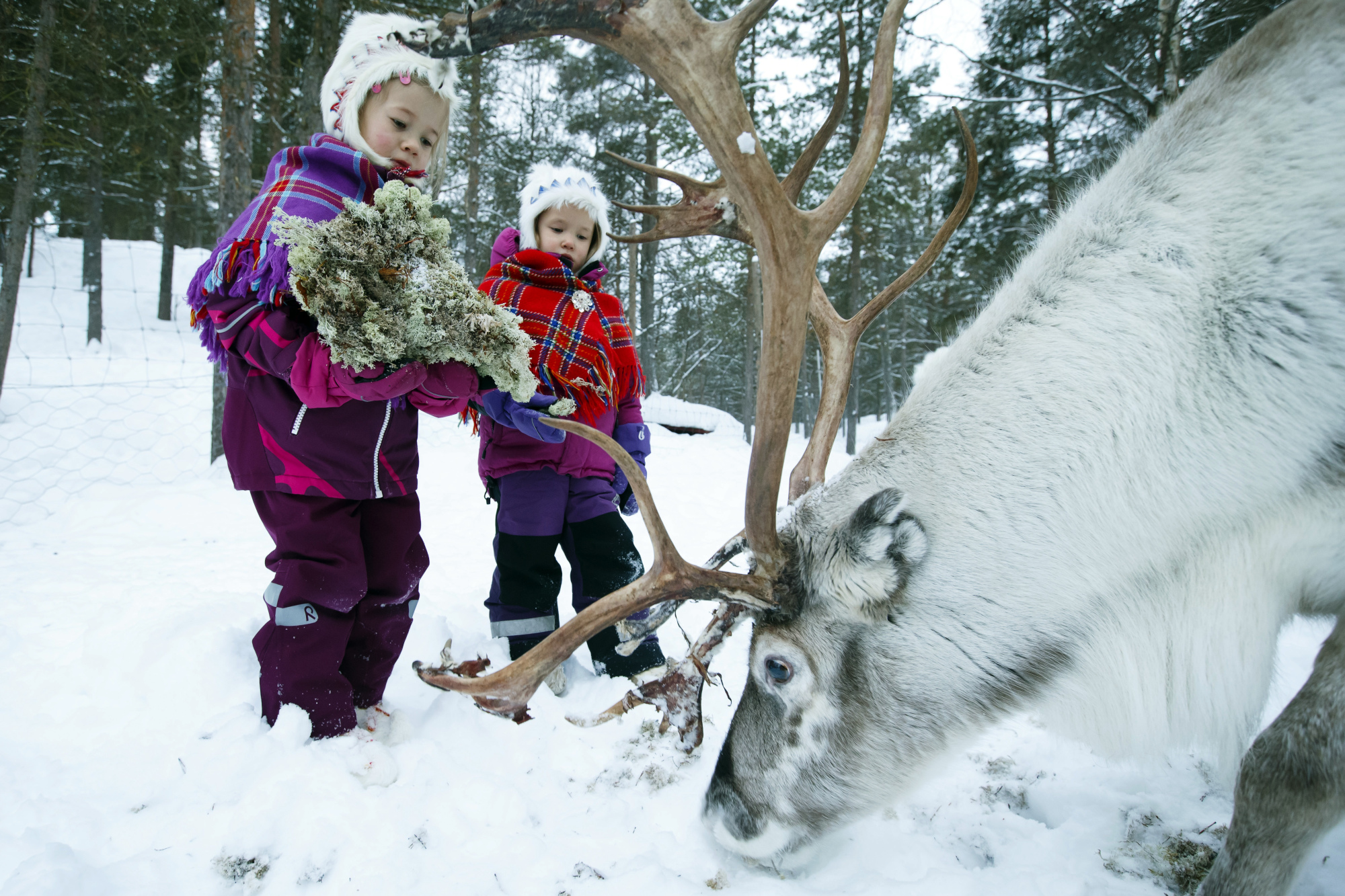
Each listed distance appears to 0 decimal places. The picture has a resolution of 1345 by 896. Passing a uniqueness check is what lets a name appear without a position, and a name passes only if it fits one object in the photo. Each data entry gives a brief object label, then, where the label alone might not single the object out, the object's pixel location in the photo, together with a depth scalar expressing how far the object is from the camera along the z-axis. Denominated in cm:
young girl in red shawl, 247
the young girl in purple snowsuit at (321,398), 167
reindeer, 134
